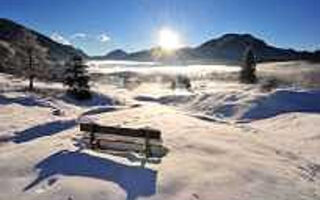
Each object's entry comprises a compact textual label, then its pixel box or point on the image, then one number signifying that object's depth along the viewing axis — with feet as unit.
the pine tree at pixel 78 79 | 85.66
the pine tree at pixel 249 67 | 130.96
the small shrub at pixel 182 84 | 132.04
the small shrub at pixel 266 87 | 85.52
